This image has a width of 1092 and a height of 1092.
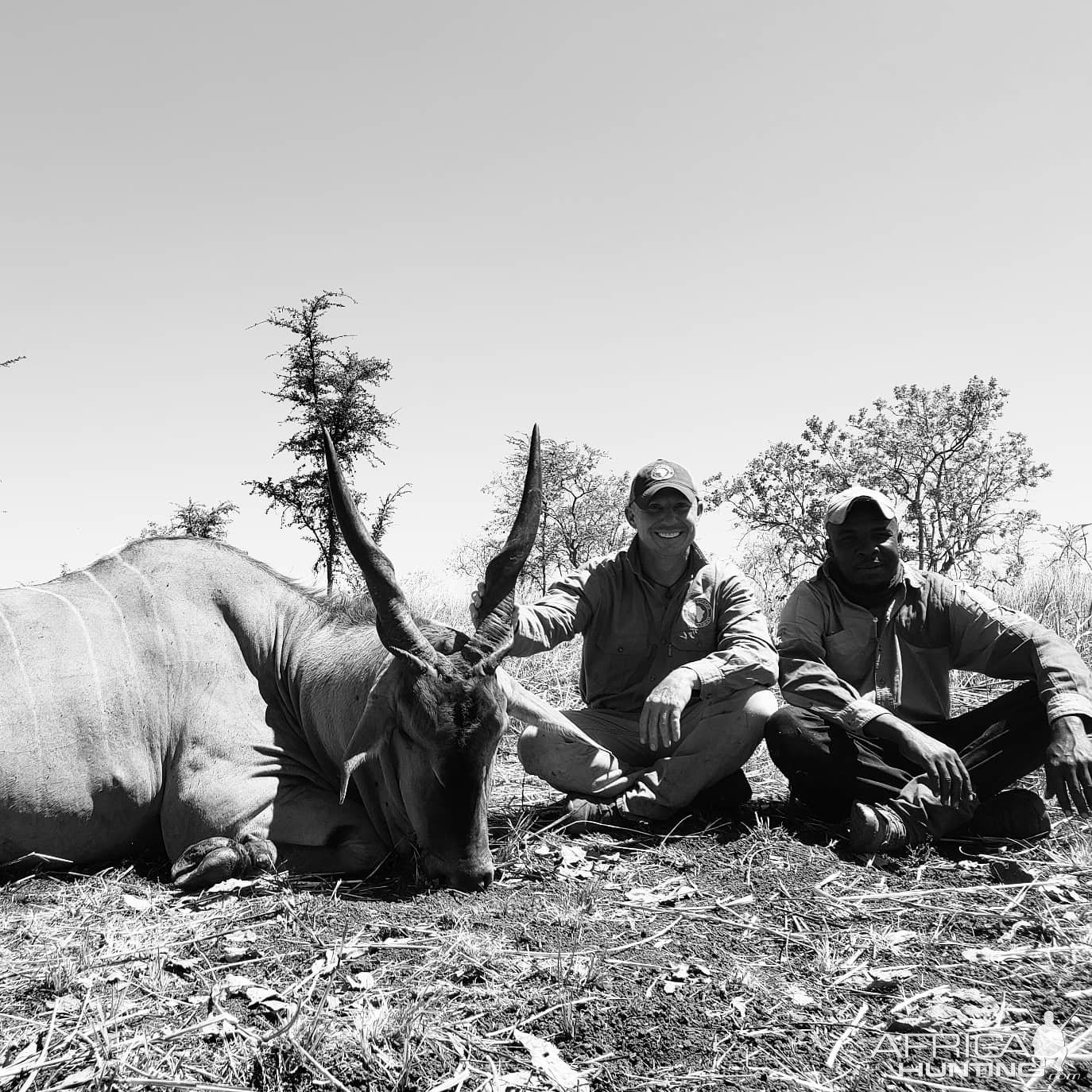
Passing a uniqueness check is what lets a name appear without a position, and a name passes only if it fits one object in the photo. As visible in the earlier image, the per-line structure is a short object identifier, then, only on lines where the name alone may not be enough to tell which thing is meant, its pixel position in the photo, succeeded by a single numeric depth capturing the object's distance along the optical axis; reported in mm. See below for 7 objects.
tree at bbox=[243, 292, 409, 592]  18828
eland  3678
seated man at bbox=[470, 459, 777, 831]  4637
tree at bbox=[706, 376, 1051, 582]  18641
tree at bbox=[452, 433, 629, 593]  26578
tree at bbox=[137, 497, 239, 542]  21688
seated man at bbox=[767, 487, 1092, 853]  4105
